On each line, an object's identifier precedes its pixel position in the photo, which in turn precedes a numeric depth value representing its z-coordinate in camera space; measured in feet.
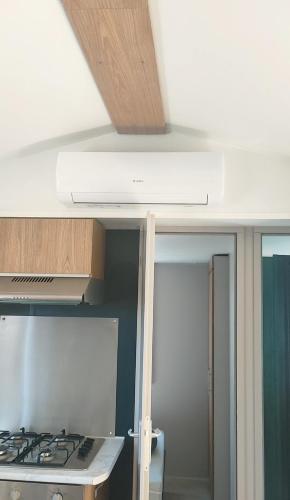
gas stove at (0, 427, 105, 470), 6.82
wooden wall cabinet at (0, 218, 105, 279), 7.54
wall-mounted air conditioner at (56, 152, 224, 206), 7.11
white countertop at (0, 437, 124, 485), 6.38
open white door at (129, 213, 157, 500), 6.45
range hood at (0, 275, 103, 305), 7.32
